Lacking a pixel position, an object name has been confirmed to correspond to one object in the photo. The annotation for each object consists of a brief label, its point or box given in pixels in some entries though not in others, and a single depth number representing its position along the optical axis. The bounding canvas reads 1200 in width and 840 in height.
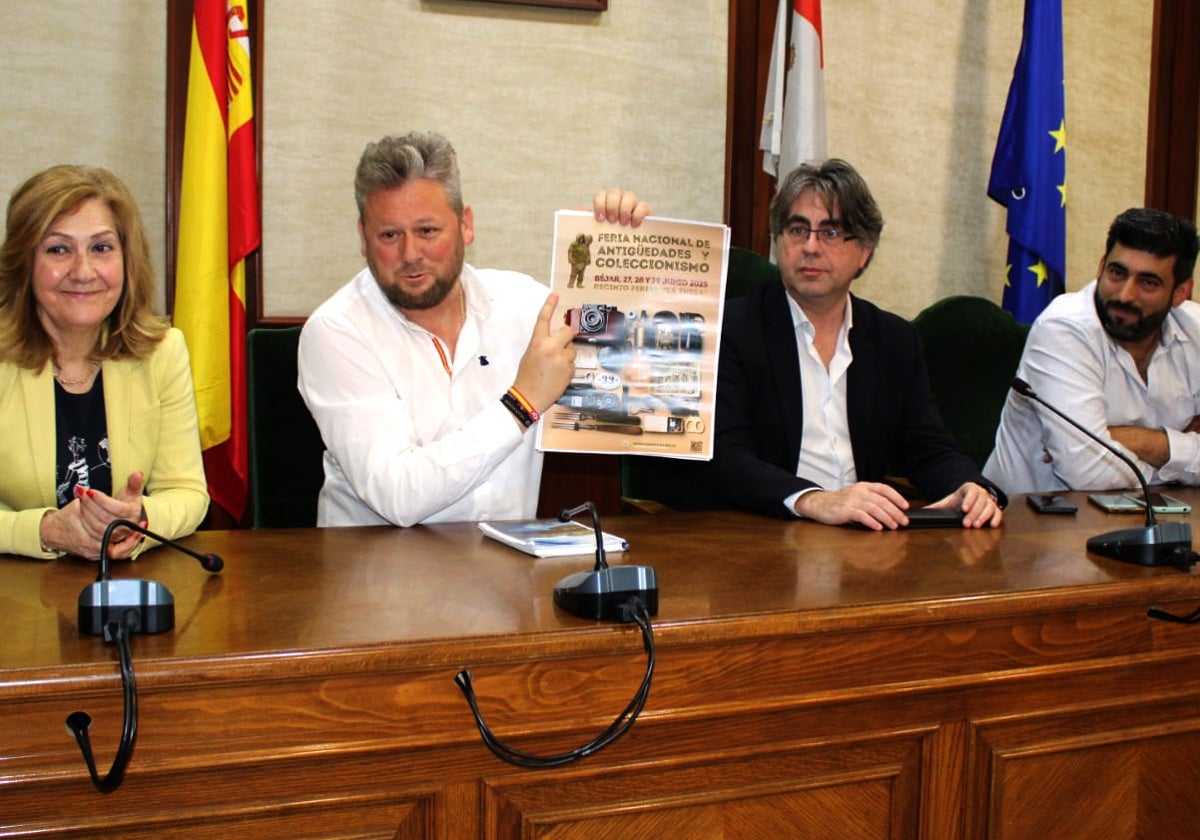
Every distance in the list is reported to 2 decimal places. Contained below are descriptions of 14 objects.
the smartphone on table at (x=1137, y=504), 2.42
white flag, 3.64
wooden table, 1.28
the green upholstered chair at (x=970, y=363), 3.60
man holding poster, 2.19
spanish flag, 3.11
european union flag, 4.09
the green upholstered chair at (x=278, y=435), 2.84
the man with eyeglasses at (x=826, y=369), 2.69
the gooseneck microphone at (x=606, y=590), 1.46
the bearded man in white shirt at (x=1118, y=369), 2.92
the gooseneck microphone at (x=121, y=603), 1.33
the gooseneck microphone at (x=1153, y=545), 1.91
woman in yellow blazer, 2.04
